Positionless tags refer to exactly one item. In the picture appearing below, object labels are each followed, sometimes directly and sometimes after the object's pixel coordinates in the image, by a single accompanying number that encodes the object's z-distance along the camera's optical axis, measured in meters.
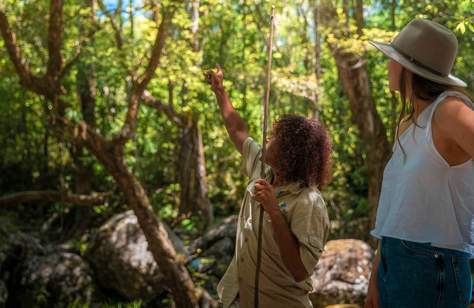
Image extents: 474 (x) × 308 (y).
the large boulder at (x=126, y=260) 8.82
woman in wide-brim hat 1.94
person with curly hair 2.46
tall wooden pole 2.41
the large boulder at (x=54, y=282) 8.90
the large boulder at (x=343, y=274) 7.61
